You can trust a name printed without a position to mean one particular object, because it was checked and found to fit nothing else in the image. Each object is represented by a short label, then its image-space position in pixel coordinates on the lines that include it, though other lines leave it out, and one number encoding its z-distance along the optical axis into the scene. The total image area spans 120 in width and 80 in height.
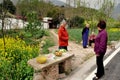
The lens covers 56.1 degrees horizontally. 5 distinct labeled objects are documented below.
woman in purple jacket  3.38
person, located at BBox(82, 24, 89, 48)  6.41
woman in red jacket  4.63
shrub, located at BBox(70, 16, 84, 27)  26.21
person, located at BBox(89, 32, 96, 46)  6.51
